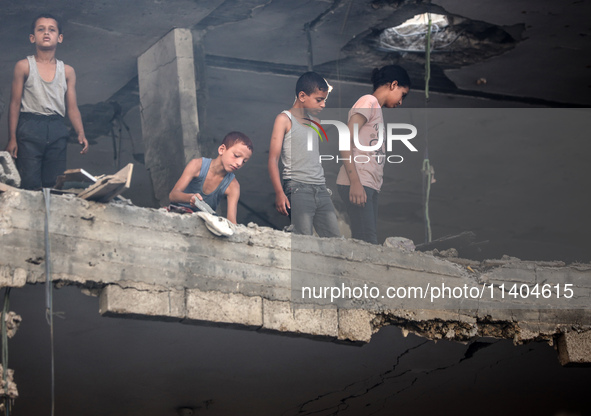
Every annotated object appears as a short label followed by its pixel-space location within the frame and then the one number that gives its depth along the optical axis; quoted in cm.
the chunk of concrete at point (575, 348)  1505
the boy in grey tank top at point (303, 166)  1374
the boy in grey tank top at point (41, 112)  1448
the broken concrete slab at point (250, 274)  1183
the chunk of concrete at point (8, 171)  1223
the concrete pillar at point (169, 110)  1675
